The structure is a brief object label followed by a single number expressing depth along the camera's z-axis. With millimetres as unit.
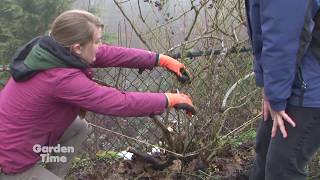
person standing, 1856
